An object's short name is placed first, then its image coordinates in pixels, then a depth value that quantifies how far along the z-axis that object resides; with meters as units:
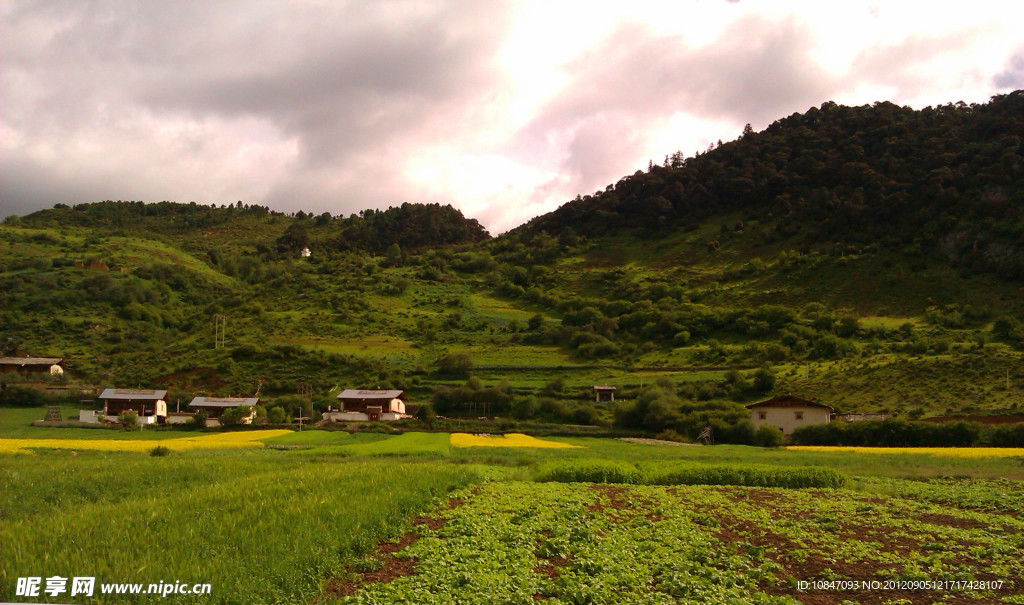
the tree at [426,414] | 62.84
